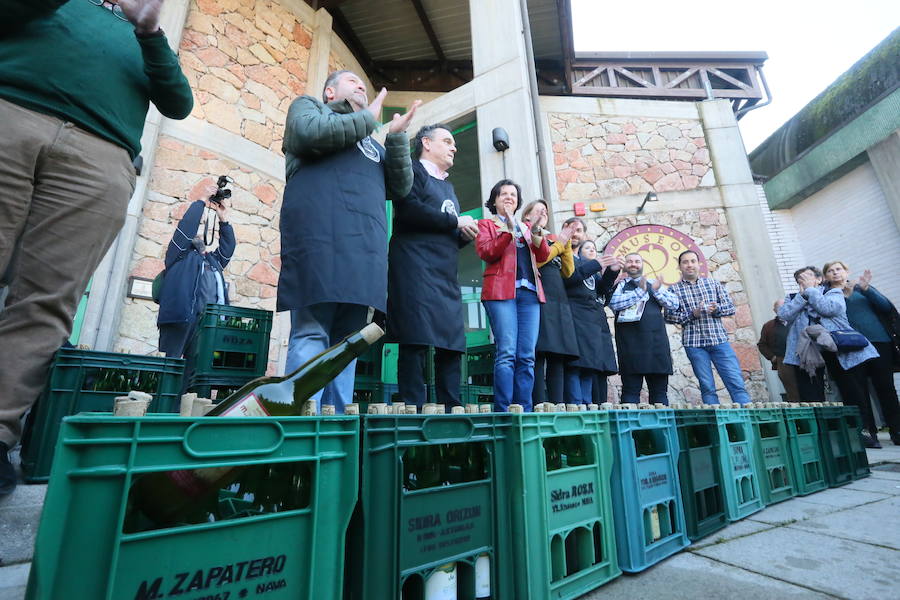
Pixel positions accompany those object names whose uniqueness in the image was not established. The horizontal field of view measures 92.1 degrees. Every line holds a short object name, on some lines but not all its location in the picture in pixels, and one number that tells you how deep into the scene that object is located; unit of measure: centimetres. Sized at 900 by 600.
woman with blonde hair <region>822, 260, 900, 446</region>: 408
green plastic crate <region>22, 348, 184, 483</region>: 169
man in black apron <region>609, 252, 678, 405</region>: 363
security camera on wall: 450
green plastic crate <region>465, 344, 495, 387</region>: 375
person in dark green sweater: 132
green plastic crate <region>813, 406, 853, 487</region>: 279
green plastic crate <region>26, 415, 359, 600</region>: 58
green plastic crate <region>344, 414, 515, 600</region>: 90
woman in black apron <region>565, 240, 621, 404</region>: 315
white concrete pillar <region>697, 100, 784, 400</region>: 614
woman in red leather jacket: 249
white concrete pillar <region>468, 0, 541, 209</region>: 450
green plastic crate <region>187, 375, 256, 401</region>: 250
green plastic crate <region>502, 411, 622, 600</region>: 115
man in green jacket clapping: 160
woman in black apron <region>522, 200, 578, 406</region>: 278
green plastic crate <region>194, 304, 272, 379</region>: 258
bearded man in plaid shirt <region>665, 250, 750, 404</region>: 391
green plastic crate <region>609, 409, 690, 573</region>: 142
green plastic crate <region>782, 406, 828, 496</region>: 253
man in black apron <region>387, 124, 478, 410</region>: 203
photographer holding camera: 291
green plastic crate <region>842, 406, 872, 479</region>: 305
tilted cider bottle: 77
